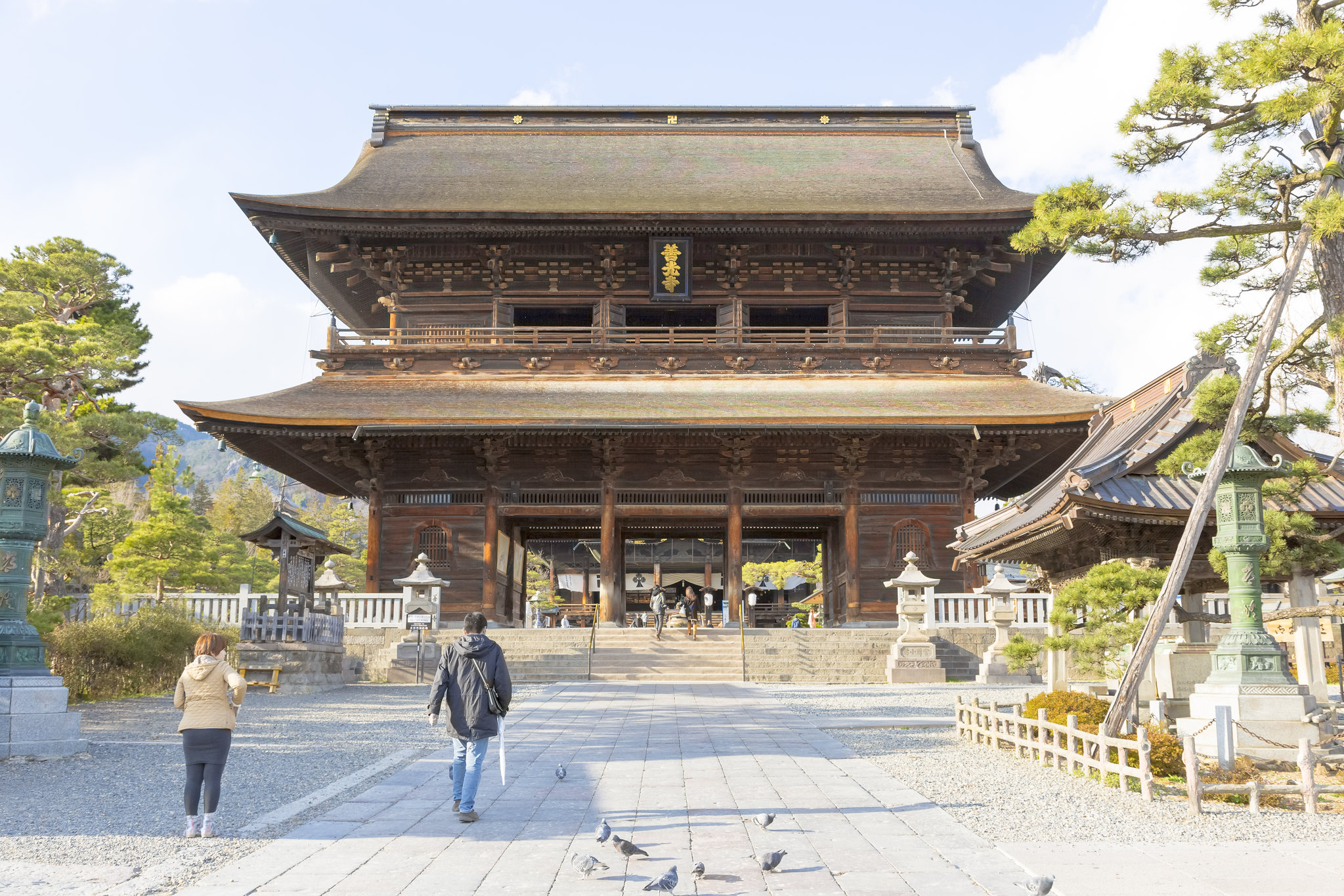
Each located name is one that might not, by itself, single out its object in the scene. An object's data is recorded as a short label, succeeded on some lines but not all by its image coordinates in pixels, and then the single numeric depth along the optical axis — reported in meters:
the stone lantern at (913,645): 19.39
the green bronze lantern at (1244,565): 8.69
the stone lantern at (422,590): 20.81
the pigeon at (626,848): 5.32
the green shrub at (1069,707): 9.85
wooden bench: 16.98
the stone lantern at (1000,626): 18.95
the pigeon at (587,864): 5.18
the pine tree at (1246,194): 9.05
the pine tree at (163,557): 32.03
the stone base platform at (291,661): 17.19
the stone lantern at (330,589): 20.22
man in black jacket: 6.67
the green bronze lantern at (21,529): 9.70
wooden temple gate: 22.34
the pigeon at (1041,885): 4.83
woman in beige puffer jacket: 6.38
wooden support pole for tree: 8.66
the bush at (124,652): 14.81
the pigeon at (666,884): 4.73
